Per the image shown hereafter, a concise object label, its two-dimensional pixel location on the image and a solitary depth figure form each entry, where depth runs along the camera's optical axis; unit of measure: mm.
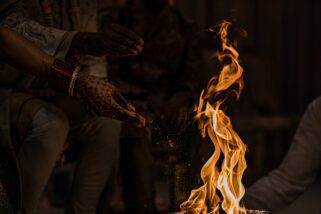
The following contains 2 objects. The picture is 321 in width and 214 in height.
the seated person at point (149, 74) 2294
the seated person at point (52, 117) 1756
